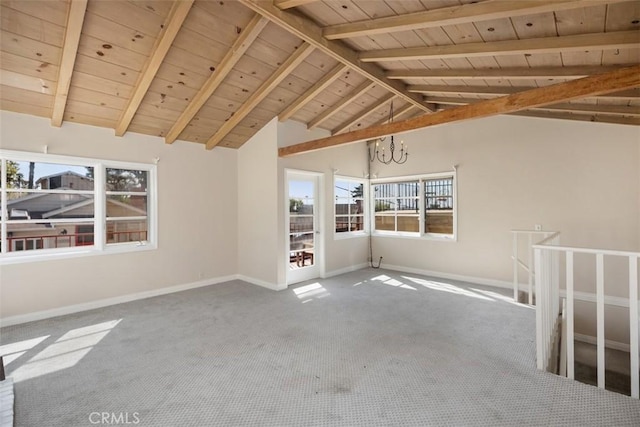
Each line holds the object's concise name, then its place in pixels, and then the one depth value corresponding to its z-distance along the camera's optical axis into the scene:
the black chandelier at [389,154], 6.18
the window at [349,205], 6.15
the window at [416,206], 5.77
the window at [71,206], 3.62
